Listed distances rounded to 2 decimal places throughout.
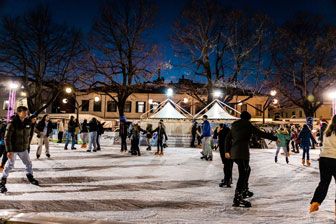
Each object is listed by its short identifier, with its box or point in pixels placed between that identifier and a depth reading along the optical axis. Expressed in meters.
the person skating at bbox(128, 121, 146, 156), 11.65
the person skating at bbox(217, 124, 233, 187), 5.57
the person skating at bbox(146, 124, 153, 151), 13.72
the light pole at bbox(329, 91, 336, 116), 15.19
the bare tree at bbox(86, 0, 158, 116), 18.78
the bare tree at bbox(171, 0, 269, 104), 21.16
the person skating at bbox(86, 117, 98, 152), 12.05
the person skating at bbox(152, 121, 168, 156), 12.34
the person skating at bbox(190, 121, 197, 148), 18.02
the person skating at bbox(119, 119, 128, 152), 12.70
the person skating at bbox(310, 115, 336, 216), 3.71
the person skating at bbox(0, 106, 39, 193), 4.75
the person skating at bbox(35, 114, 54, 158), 9.37
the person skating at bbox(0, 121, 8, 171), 7.77
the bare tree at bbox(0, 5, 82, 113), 19.80
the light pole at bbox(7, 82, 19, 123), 14.88
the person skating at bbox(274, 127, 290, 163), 10.24
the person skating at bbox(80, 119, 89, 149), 14.38
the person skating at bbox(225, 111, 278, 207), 4.11
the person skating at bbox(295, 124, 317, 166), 9.59
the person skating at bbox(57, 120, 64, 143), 18.06
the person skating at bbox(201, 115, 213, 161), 10.16
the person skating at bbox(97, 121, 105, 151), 13.71
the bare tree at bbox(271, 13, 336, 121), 22.78
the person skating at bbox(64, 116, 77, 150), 13.30
